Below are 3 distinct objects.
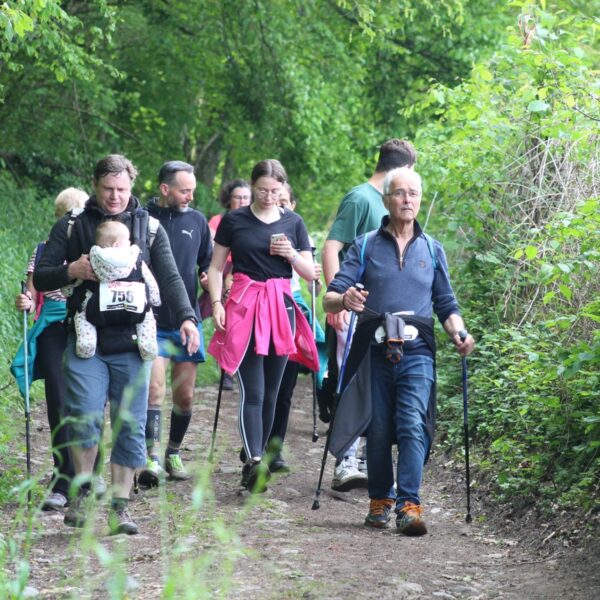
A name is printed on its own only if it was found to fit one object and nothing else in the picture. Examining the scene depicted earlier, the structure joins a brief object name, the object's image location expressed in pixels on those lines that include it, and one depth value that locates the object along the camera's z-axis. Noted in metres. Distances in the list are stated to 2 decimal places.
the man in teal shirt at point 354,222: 15.98
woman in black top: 15.43
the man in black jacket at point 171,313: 16.14
